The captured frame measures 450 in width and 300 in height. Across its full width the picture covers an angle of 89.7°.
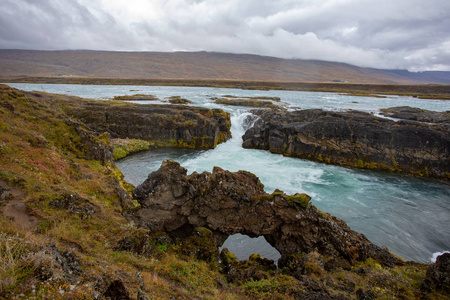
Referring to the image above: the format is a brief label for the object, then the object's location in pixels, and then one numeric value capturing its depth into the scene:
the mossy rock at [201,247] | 9.05
